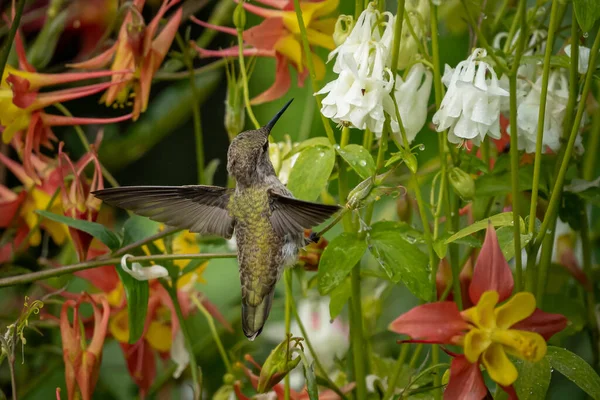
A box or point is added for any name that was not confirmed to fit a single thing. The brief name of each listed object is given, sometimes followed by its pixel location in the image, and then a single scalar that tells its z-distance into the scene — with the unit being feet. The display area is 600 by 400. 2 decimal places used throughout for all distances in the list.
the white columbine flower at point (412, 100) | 9.31
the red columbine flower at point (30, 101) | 9.53
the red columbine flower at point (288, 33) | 9.50
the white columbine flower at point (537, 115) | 9.34
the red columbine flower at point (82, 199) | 9.44
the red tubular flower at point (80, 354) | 9.39
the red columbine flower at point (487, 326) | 9.08
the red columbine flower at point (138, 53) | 9.54
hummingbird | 9.30
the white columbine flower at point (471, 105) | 9.18
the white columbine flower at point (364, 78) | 9.17
